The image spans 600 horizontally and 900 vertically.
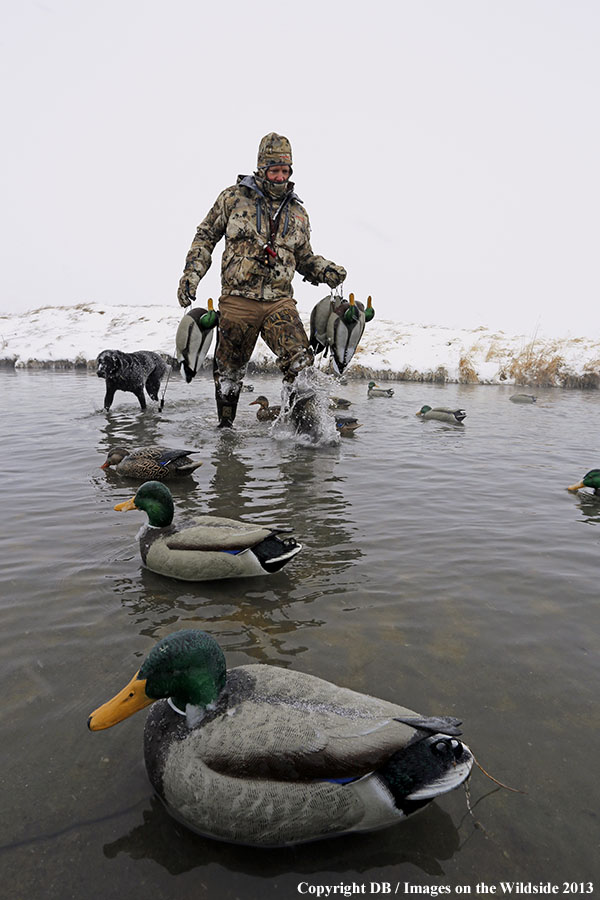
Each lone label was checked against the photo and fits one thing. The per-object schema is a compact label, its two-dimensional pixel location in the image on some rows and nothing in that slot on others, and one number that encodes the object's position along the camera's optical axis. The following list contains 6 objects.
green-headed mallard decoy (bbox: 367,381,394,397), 15.53
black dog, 10.34
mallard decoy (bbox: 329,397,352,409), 12.70
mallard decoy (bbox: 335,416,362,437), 9.30
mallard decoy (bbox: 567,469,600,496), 5.64
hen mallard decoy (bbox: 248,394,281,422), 10.34
